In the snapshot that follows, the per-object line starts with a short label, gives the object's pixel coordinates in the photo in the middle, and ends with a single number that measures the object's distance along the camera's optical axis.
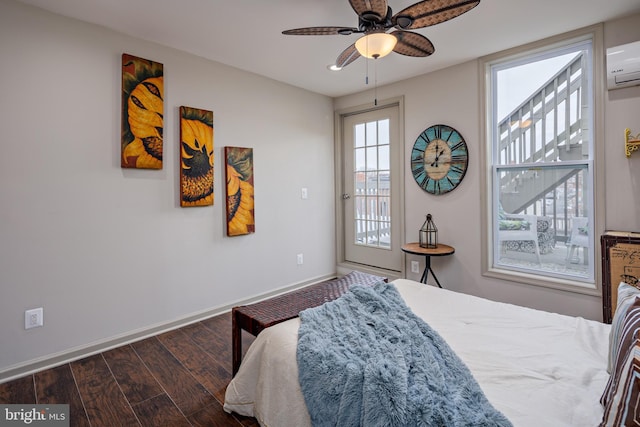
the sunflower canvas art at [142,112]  2.54
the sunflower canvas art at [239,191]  3.21
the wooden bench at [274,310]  1.82
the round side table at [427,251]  3.09
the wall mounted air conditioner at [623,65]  2.29
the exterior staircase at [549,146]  2.68
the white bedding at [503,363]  1.07
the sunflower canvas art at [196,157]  2.87
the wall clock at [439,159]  3.26
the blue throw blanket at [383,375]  1.03
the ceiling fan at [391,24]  1.68
